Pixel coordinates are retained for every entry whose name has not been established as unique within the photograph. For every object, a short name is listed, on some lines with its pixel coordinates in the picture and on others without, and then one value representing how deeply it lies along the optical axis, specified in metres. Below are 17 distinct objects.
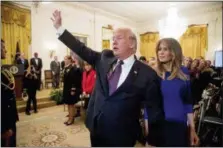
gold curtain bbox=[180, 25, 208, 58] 9.79
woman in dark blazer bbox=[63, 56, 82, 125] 4.29
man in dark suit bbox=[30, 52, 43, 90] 7.36
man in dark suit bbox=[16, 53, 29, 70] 6.76
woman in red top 3.98
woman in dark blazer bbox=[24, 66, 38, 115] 5.12
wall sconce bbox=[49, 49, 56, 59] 8.57
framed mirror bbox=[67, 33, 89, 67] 9.34
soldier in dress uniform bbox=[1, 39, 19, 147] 1.86
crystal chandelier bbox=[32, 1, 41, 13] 7.77
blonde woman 1.70
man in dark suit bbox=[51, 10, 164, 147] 1.40
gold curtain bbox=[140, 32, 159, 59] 11.62
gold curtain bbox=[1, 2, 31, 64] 7.24
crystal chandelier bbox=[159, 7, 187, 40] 7.86
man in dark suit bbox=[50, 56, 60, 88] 8.44
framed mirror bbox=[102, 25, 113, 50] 10.57
